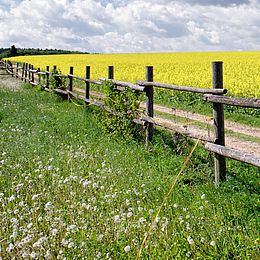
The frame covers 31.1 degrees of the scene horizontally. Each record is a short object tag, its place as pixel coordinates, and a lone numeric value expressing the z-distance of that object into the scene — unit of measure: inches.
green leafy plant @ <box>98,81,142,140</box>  409.4
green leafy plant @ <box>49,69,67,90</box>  762.8
